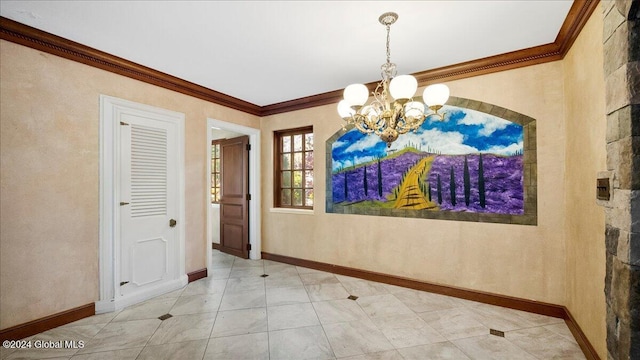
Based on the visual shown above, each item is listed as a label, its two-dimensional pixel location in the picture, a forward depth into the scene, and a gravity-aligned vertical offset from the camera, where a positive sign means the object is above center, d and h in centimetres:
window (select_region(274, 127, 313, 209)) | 426 +27
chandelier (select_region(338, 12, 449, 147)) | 175 +58
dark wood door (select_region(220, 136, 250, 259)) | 456 -22
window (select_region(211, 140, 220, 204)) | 539 +22
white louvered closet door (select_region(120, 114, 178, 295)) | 285 -19
